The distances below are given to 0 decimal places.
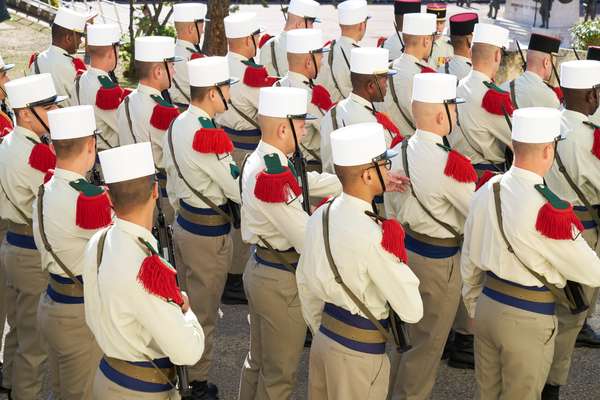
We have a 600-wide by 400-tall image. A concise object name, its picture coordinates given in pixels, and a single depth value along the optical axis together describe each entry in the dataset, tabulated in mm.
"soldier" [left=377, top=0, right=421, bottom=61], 9492
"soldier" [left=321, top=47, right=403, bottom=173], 6059
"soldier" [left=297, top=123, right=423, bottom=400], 4059
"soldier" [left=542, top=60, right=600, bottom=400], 5551
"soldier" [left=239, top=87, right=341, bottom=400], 4969
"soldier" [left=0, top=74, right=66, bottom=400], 5492
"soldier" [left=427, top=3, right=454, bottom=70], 9453
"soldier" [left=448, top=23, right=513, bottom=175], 6570
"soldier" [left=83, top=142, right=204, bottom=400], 3756
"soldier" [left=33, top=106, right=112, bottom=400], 4691
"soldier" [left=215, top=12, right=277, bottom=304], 7625
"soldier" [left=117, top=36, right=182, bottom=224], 6801
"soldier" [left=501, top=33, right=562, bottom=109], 6855
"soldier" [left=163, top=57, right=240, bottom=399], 5770
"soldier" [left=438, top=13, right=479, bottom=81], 8023
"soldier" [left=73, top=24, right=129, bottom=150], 7695
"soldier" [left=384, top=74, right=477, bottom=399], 5188
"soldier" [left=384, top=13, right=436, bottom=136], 7699
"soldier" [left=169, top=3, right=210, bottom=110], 8953
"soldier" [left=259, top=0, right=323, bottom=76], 9148
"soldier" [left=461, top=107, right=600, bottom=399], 4375
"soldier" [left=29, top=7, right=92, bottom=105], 8500
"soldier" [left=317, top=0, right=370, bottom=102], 8797
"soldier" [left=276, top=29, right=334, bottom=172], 7109
